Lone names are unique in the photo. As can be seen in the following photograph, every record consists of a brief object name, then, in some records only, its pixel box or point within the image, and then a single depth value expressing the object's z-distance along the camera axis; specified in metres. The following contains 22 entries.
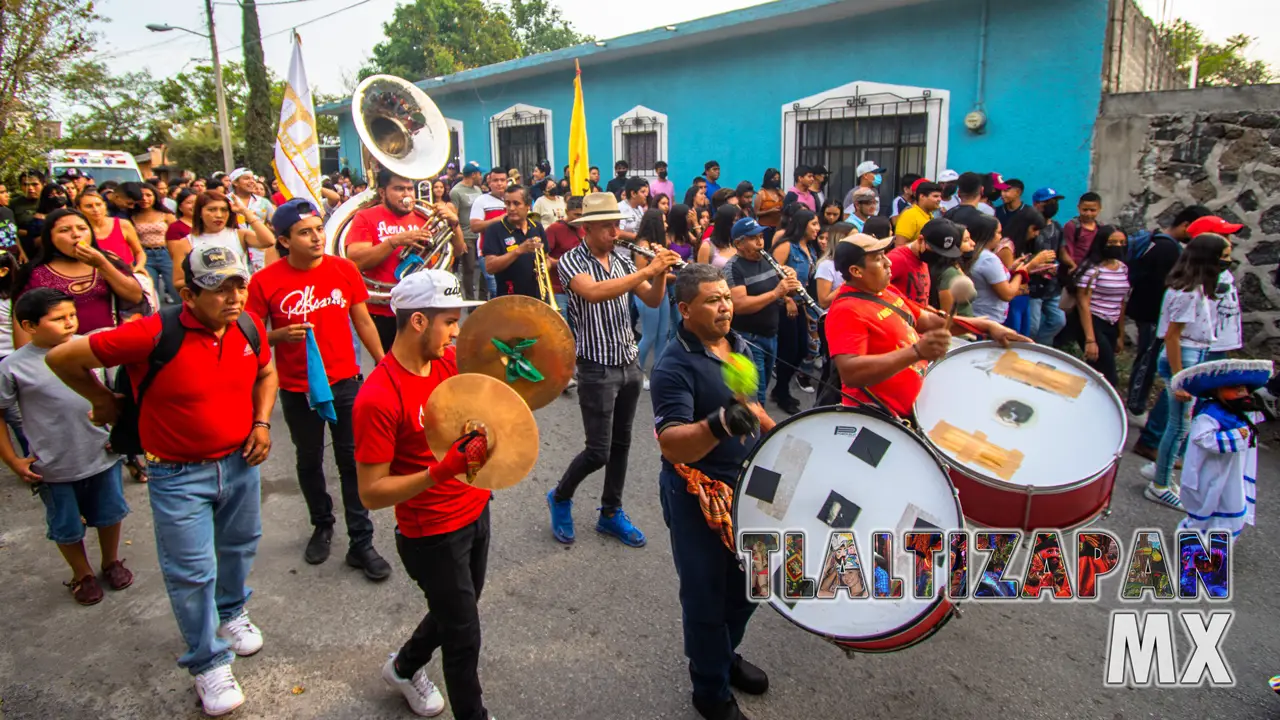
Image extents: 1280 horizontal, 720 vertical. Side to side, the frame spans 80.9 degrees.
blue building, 9.00
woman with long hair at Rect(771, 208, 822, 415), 6.61
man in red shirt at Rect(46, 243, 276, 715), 2.93
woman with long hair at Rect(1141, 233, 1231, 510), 5.01
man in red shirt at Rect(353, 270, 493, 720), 2.54
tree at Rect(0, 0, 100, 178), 8.82
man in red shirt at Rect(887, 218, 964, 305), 4.59
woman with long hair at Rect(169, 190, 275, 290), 5.49
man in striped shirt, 4.38
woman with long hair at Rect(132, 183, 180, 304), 8.00
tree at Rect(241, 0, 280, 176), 22.92
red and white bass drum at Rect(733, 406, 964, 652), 2.54
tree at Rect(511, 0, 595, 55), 43.78
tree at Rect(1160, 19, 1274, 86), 14.69
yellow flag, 8.59
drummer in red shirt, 3.37
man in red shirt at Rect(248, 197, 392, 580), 3.95
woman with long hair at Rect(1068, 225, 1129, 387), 6.44
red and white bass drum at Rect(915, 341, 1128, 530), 3.13
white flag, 8.40
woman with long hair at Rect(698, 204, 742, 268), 6.39
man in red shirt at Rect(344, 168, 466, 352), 5.17
